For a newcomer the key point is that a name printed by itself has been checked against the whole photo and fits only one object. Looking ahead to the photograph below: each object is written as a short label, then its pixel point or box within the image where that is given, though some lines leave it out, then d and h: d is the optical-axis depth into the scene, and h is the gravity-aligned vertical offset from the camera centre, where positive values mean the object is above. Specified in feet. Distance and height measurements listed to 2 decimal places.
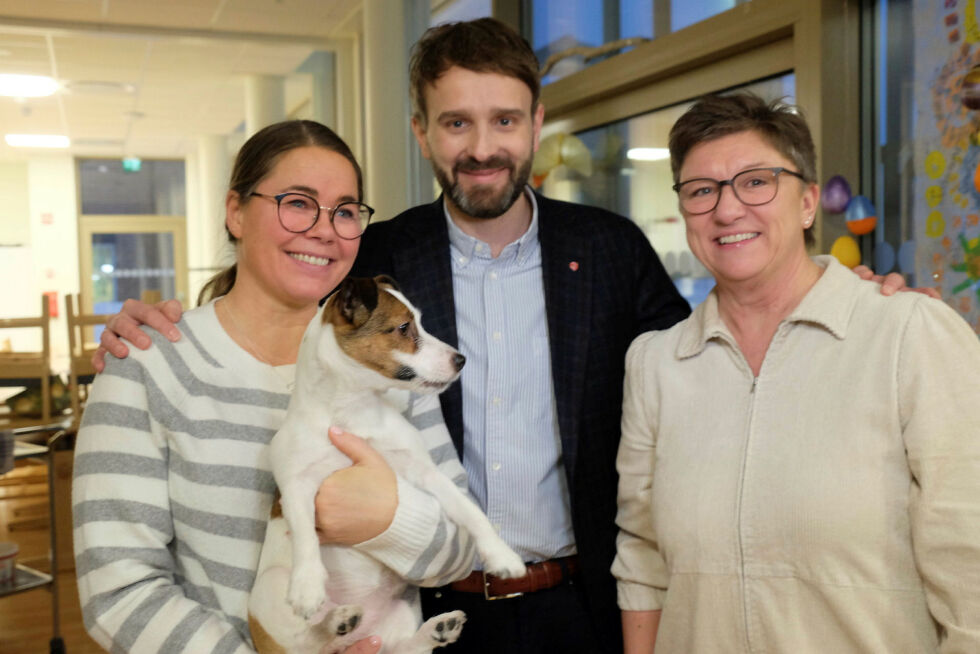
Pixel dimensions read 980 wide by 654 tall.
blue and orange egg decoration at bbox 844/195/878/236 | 8.12 +0.74
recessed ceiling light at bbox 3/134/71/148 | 36.45 +7.32
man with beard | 5.76 -0.21
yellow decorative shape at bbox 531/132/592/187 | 12.87 +2.20
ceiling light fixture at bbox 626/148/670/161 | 11.55 +1.97
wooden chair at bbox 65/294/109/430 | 17.78 -1.16
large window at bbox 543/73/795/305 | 11.20 +1.65
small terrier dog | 4.40 -0.88
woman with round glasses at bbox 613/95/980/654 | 4.01 -0.77
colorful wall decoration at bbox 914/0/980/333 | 7.07 +1.21
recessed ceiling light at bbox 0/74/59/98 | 26.63 +7.13
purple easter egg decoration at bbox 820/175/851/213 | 8.25 +0.96
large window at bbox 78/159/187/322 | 44.04 +4.01
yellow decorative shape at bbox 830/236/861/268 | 8.19 +0.40
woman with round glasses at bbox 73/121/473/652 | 4.23 -0.78
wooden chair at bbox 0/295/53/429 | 16.11 -1.23
